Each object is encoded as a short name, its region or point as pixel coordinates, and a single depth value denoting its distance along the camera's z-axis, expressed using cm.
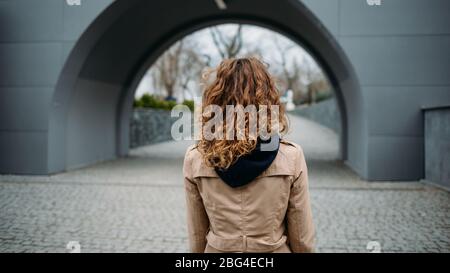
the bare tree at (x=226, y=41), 2683
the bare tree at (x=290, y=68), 2907
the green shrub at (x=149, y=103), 1639
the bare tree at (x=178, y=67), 2734
